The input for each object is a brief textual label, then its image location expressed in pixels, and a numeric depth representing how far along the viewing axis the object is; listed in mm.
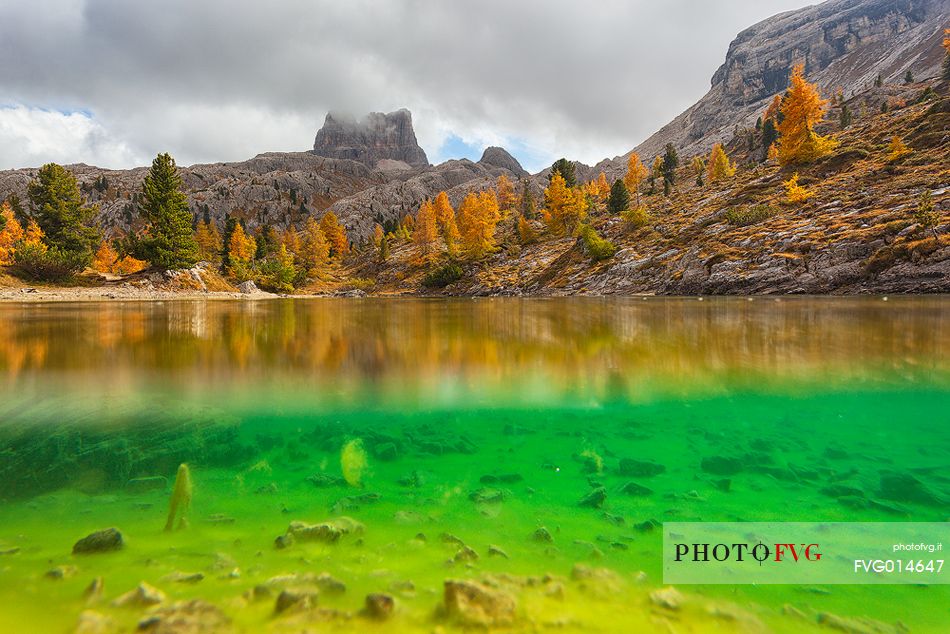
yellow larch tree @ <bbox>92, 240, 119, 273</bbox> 98812
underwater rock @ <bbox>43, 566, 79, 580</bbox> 2878
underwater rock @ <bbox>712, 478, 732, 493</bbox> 4355
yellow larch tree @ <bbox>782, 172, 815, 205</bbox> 53094
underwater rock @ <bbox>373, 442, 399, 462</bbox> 5293
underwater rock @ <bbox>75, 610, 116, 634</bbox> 2336
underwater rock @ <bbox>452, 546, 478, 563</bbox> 3234
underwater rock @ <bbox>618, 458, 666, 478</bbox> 4754
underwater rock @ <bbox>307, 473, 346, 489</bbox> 4582
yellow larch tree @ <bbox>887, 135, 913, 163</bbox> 51312
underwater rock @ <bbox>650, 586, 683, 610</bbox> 2692
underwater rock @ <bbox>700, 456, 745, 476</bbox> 4758
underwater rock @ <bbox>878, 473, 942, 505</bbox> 4074
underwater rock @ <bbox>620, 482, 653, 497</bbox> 4285
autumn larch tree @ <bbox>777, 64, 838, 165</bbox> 62938
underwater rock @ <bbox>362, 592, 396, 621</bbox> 2521
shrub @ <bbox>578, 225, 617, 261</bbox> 65625
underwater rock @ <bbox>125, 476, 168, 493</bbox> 4391
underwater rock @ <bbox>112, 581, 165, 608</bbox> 2579
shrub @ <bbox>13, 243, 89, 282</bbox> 49750
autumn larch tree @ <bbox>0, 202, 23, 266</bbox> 53662
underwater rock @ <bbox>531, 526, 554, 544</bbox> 3504
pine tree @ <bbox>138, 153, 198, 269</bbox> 59469
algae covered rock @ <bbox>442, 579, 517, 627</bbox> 2500
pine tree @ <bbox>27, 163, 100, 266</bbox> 54188
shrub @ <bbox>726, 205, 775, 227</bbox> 53688
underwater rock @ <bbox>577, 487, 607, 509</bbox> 4078
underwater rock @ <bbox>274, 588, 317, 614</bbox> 2576
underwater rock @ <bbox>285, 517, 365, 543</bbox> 3477
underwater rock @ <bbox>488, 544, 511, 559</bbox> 3285
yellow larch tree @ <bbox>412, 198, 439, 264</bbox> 108812
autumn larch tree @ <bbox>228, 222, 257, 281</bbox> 93625
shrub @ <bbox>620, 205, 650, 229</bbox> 70188
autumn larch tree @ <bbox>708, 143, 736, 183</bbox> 87962
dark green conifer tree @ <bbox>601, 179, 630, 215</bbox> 84562
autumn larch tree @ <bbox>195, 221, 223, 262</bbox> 109125
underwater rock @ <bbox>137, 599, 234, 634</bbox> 2365
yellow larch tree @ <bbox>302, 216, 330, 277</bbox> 110875
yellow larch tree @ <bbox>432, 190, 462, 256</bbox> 98938
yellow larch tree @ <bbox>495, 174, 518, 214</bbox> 136250
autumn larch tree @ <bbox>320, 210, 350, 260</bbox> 135000
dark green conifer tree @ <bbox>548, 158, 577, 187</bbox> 97938
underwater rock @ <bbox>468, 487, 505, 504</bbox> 4203
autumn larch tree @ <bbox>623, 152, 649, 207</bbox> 111000
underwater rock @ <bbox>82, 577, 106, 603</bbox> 2629
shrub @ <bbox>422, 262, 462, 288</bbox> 84312
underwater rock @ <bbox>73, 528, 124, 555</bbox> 3248
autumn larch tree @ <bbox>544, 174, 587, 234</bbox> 85688
